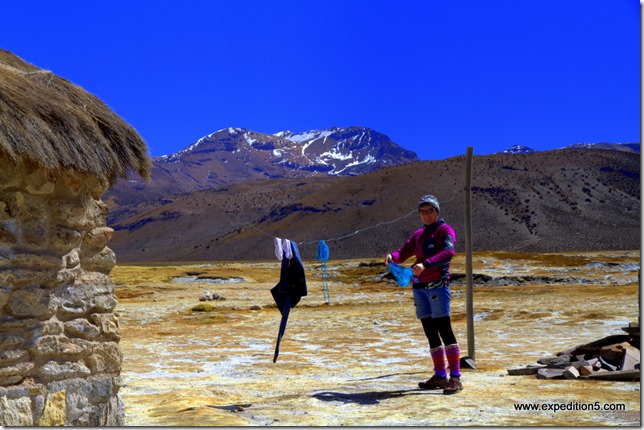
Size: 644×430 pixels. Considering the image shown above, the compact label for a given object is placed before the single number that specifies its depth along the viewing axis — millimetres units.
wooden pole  10344
